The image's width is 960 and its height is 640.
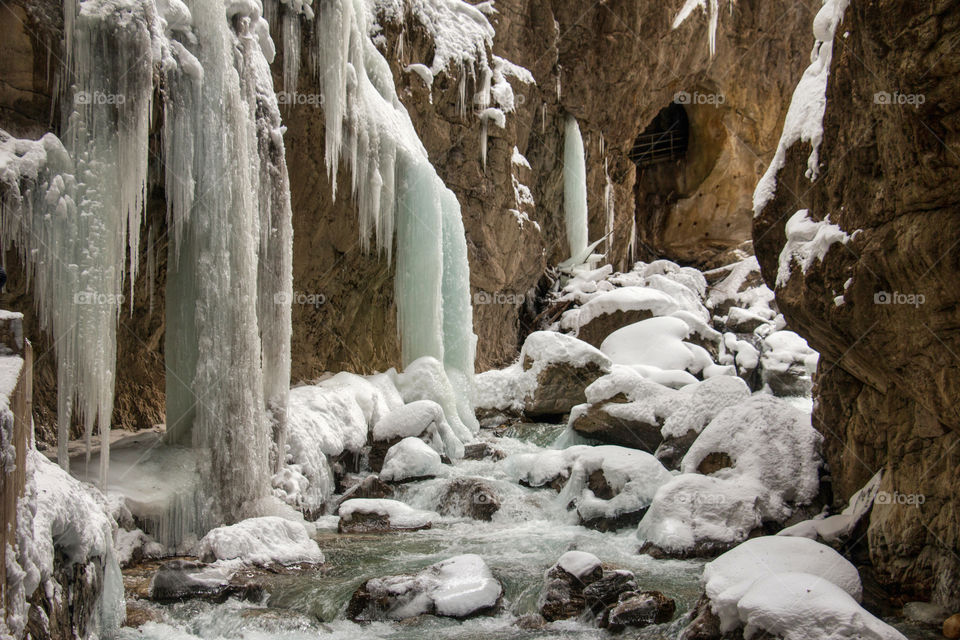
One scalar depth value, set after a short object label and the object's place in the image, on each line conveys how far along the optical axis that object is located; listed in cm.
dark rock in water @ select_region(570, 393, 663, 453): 1139
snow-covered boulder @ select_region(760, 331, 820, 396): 1579
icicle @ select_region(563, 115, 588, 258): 2169
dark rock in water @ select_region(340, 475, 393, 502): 963
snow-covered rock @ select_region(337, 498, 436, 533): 869
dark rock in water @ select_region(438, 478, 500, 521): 909
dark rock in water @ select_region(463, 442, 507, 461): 1168
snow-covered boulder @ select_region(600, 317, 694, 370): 1514
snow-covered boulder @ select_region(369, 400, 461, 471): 1115
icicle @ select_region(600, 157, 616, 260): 2364
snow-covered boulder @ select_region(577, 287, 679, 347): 1725
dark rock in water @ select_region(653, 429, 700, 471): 1019
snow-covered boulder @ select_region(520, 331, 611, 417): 1463
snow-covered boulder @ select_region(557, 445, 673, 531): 857
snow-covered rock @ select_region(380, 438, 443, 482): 1017
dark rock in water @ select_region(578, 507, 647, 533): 848
